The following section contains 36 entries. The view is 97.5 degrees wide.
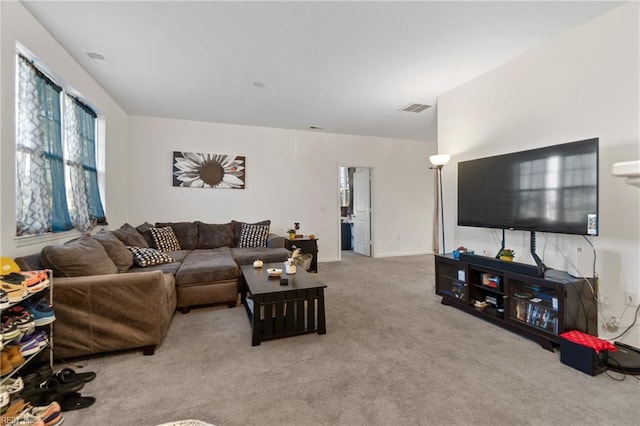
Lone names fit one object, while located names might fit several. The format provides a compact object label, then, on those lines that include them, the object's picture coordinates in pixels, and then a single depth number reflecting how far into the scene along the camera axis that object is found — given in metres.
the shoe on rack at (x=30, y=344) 1.57
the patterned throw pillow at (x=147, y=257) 3.06
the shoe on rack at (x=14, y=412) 1.33
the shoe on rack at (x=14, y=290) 1.45
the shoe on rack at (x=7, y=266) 1.56
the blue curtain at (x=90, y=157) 3.08
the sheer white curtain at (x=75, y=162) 2.87
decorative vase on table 2.87
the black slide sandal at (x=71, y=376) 1.78
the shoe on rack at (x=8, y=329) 1.43
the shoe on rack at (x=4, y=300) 1.38
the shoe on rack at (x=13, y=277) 1.52
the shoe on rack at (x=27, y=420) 1.34
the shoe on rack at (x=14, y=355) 1.46
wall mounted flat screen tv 2.13
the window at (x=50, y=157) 2.18
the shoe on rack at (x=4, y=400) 1.29
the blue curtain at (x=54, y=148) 2.40
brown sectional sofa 1.96
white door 6.28
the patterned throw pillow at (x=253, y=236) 4.40
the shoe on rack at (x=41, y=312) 1.69
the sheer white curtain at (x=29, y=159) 2.14
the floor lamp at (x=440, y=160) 3.51
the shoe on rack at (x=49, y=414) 1.40
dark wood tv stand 2.15
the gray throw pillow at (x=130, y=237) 3.25
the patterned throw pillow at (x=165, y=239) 3.90
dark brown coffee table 2.29
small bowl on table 2.76
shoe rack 1.76
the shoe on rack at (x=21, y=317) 1.54
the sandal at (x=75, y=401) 1.55
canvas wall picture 4.75
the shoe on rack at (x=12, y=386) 1.41
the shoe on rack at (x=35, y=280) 1.61
